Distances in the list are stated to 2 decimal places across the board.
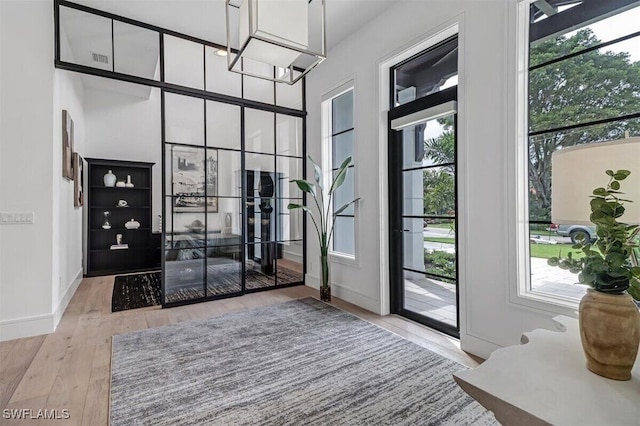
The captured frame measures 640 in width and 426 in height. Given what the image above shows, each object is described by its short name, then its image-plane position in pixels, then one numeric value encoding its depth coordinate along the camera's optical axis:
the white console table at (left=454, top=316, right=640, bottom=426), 0.85
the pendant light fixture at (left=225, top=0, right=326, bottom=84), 2.20
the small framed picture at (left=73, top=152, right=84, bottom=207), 4.34
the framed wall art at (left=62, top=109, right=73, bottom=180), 3.51
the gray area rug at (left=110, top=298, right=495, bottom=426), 1.76
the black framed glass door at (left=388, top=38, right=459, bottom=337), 2.88
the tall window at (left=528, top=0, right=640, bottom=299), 1.89
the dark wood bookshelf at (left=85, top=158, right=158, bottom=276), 5.58
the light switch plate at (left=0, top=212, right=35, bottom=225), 2.83
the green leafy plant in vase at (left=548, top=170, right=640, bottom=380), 0.98
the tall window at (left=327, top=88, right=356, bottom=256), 4.05
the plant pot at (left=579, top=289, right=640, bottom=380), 0.97
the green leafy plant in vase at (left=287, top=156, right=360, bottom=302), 3.77
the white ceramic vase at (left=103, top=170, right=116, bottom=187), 5.62
